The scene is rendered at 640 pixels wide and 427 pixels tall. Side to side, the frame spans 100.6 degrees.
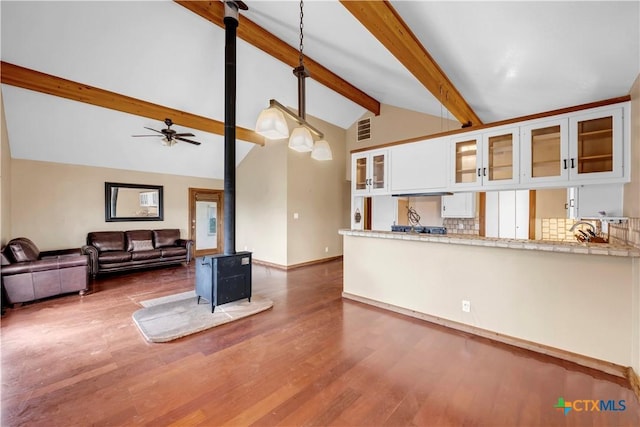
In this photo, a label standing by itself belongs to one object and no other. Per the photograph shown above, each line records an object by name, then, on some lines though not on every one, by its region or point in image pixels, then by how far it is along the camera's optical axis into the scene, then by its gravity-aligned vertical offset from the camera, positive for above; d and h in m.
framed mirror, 6.08 +0.23
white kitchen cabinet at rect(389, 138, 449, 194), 3.31 +0.60
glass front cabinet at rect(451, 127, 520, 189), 2.79 +0.59
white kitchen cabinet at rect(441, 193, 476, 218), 4.95 +0.11
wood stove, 3.32 -0.57
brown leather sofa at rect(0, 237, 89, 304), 3.59 -0.89
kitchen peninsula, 2.17 -0.79
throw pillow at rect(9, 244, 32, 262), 3.81 -0.60
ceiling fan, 4.75 +1.41
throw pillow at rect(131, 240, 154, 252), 6.02 -0.77
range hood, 3.36 +0.24
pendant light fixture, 2.49 +0.84
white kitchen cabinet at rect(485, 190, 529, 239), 4.93 -0.04
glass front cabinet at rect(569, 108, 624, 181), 2.23 +0.59
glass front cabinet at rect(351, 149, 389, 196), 3.86 +0.59
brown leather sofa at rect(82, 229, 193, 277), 5.30 -0.84
